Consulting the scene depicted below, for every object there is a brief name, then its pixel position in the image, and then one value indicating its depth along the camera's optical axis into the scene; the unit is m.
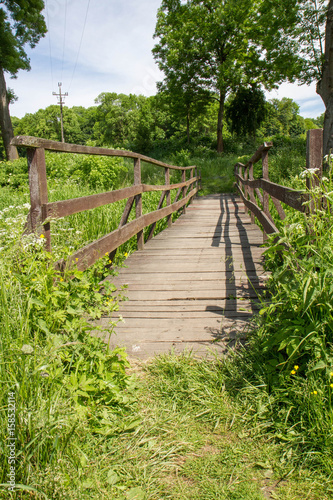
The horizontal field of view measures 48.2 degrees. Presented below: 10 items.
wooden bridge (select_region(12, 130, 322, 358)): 2.46
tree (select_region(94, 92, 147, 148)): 58.50
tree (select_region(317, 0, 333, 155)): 8.52
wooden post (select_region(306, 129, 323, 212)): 2.33
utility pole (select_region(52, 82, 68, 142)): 55.22
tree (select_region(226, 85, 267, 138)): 31.30
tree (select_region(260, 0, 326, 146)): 16.31
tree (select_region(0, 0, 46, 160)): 19.11
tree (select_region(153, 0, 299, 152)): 25.52
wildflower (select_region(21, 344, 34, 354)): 1.48
